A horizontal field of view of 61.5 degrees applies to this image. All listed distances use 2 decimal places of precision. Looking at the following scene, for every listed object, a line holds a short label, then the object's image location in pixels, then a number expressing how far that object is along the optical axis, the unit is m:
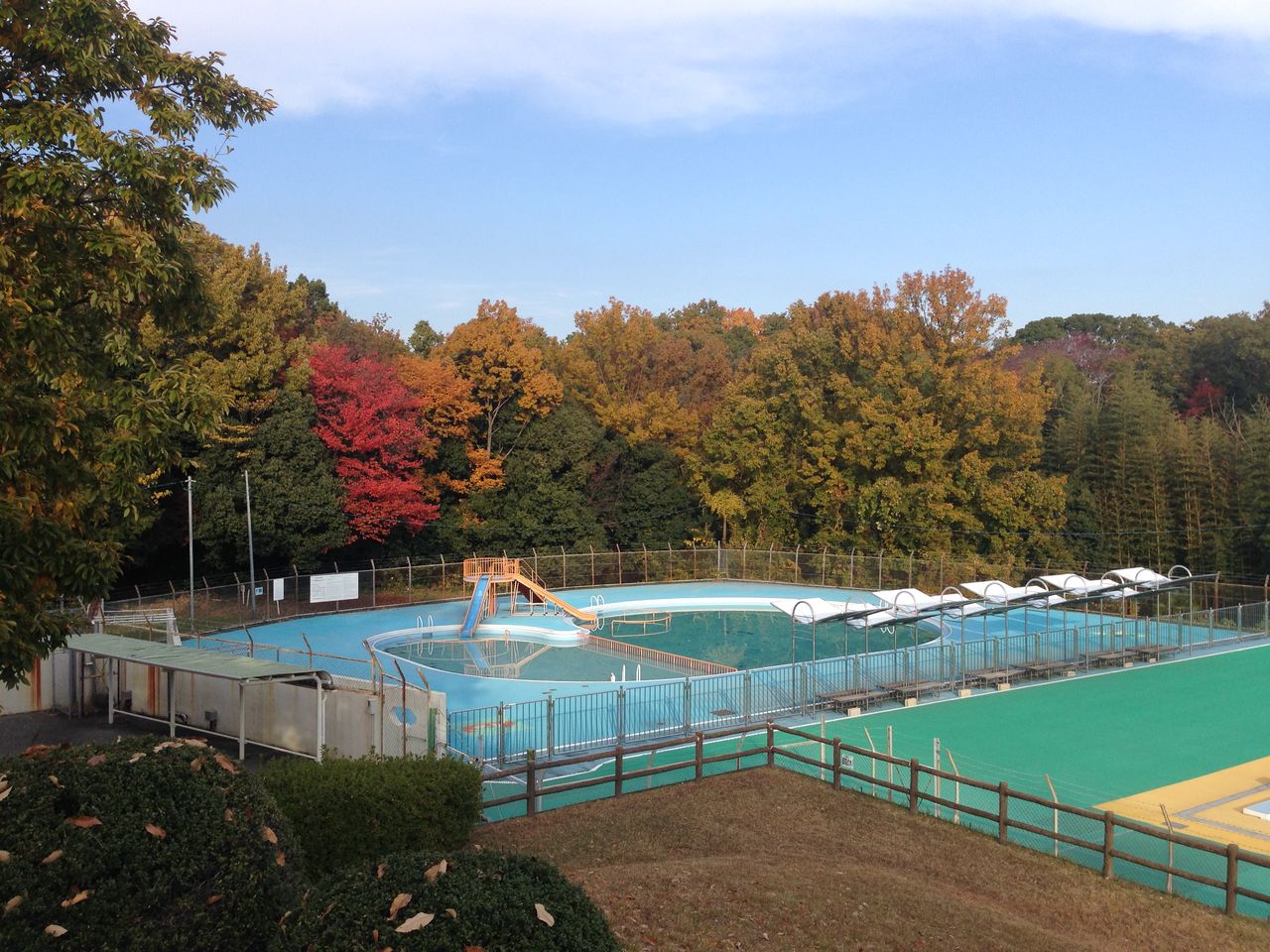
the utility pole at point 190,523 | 28.48
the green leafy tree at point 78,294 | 7.65
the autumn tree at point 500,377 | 43.78
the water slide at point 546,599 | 33.38
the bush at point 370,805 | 9.48
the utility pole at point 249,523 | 30.65
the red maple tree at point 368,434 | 36.66
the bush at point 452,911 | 4.54
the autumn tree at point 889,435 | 41.41
